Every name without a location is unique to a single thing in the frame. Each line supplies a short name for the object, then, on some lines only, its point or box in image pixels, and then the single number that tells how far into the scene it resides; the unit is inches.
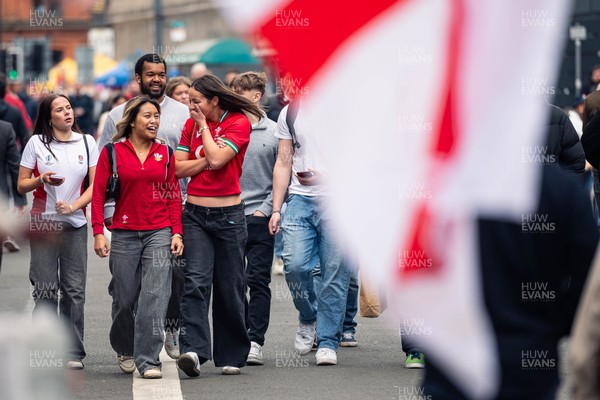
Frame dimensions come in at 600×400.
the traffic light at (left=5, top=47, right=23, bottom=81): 4327.1
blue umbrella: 3264.0
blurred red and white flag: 153.9
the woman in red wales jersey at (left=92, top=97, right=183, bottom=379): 608.0
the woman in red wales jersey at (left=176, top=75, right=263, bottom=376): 612.1
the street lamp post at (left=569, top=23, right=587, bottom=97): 1786.5
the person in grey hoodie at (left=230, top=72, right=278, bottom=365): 671.0
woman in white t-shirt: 649.6
